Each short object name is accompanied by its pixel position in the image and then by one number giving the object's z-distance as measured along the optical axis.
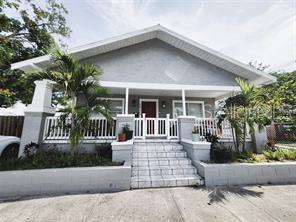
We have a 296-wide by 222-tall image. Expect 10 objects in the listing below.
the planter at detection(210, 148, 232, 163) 4.80
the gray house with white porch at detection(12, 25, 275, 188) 6.72
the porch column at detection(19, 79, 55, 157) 5.35
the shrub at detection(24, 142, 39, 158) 4.68
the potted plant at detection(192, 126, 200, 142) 5.74
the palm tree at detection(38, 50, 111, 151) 4.46
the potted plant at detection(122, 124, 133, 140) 5.81
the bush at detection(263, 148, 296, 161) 4.98
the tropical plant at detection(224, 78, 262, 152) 5.14
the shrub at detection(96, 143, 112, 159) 5.21
